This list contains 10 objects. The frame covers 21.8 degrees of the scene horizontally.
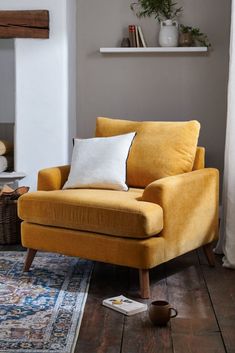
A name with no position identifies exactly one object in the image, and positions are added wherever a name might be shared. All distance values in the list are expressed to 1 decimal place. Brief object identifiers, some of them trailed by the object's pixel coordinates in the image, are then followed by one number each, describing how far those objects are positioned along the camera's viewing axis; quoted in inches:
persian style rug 99.9
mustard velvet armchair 121.6
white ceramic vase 184.5
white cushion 141.4
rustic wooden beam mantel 174.7
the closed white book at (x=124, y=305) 112.8
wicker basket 164.6
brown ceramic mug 105.0
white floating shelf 185.8
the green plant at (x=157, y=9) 186.4
